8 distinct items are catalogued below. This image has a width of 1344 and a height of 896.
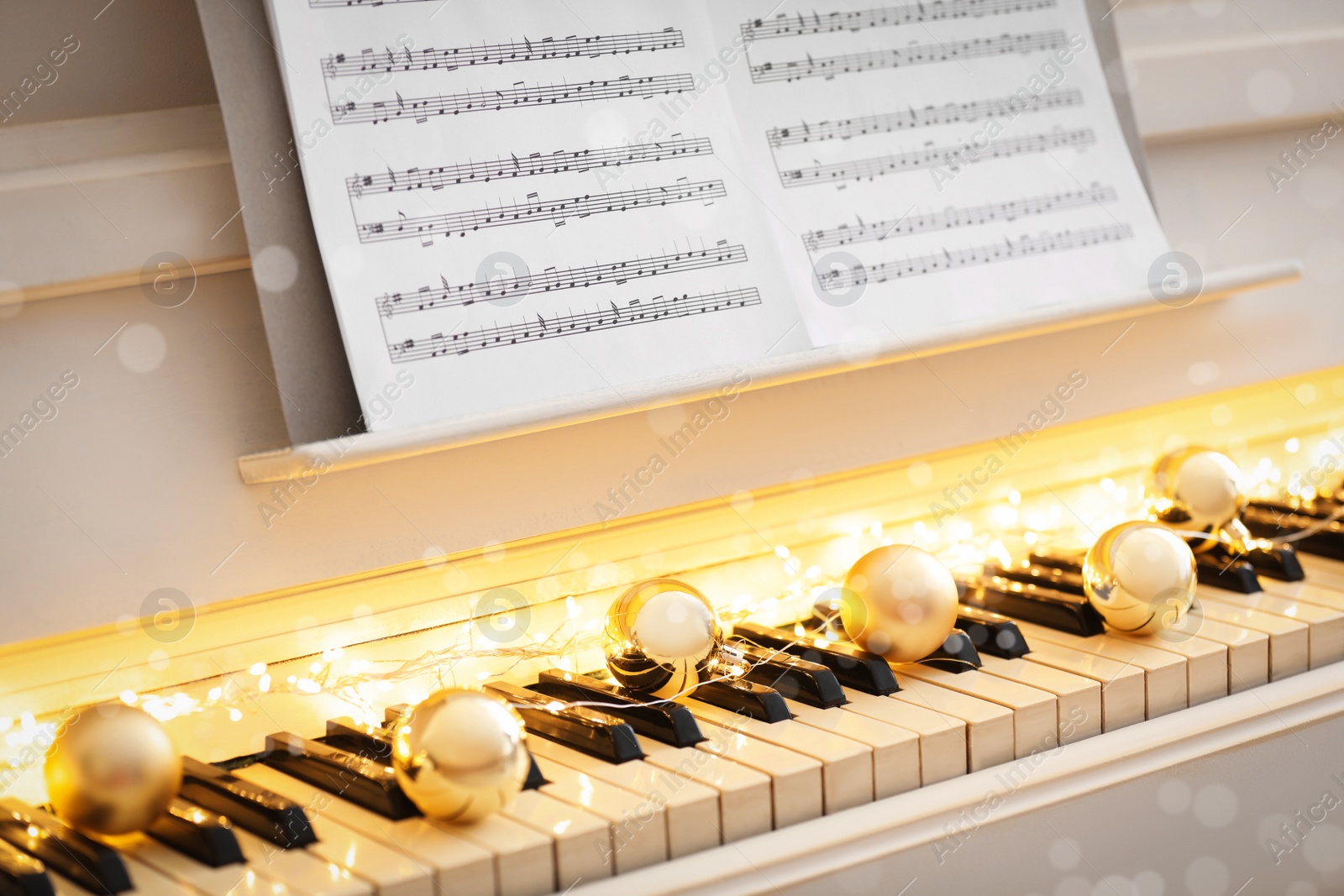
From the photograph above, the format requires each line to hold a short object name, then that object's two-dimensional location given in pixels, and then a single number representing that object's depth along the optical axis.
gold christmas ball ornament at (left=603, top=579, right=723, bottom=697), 1.25
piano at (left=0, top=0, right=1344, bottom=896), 1.07
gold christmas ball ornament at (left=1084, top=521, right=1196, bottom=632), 1.37
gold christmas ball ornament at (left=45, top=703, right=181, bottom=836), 1.00
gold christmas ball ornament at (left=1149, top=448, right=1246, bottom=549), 1.65
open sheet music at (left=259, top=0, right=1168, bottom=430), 1.25
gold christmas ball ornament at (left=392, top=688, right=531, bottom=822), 1.01
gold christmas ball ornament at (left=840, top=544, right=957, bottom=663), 1.32
